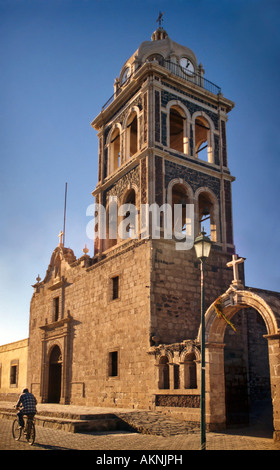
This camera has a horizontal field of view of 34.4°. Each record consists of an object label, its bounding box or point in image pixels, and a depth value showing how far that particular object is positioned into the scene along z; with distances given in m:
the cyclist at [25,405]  10.79
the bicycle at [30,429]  10.44
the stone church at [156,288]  14.53
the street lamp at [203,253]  8.93
